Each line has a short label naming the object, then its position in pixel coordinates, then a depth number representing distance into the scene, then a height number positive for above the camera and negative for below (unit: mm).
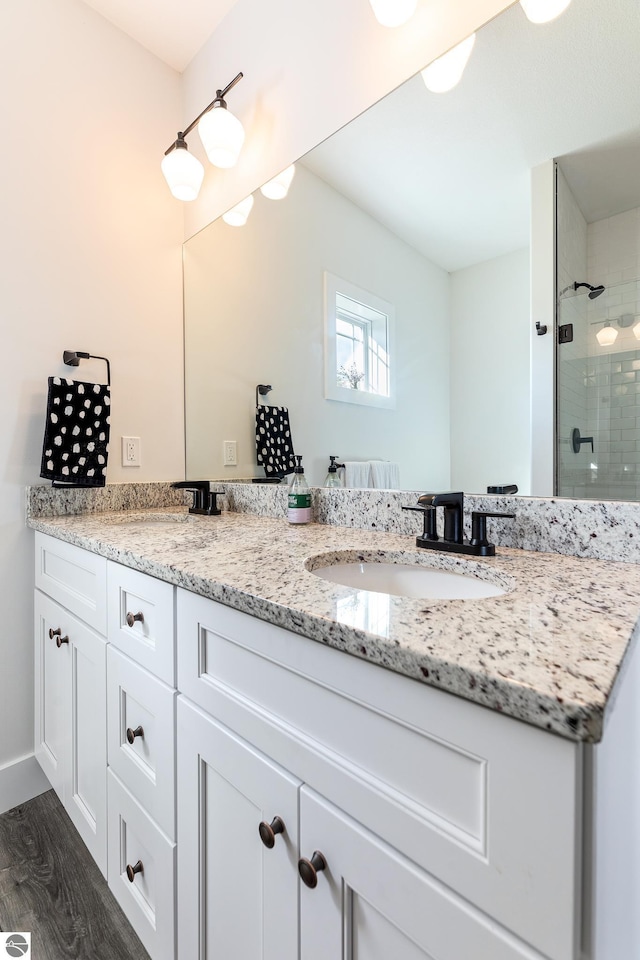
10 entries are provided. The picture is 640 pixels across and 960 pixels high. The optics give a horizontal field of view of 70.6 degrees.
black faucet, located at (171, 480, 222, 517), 1616 -83
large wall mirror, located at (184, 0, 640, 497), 846 +565
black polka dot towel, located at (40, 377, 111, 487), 1455 +139
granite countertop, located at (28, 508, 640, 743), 368 -166
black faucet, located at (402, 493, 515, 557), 885 -112
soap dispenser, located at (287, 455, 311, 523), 1341 -93
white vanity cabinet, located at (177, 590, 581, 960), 363 -341
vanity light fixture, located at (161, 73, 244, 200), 1563 +1176
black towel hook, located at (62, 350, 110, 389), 1532 +402
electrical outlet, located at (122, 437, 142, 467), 1752 +91
